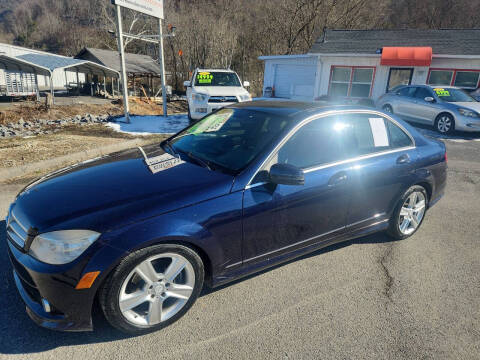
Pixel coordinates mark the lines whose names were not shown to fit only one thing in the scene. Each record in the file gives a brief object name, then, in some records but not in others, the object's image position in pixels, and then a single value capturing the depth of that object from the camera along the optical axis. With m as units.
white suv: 10.44
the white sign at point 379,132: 3.49
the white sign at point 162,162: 2.85
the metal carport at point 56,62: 22.75
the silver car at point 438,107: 10.49
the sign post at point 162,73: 13.81
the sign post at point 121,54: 11.31
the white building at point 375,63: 16.59
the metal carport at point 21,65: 21.86
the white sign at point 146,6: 11.49
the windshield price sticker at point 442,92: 11.34
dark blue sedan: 2.10
